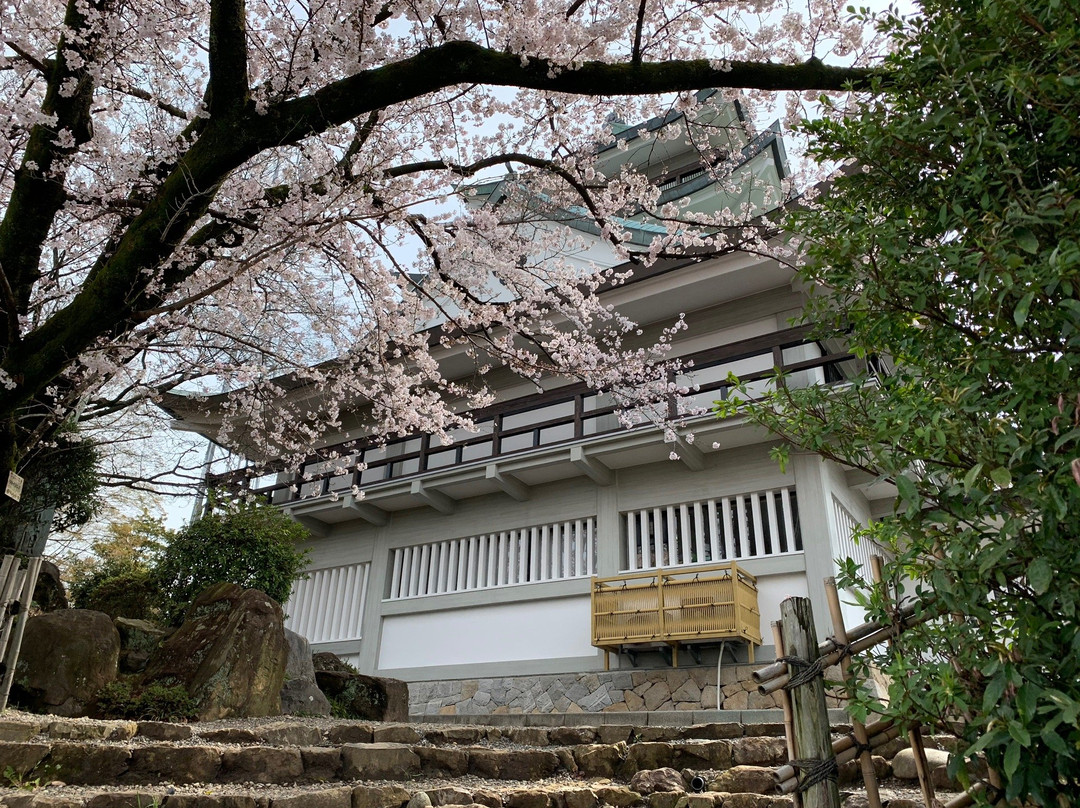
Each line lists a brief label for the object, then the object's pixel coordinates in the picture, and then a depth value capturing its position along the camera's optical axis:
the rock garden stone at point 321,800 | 3.70
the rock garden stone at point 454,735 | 6.22
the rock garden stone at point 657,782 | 4.39
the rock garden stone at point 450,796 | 4.07
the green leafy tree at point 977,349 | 1.57
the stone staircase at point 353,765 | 3.92
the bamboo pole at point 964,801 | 1.89
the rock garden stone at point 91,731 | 4.56
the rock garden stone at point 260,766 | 4.44
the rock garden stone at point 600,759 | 5.14
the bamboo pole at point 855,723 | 2.23
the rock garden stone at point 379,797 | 4.00
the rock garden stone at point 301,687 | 7.13
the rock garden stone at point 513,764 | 5.13
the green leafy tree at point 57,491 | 7.64
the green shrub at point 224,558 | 8.12
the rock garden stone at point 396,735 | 5.88
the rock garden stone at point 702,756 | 5.04
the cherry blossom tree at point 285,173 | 3.61
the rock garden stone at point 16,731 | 4.34
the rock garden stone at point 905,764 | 4.47
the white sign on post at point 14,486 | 5.02
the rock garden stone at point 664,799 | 4.16
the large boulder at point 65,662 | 5.48
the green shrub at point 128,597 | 8.33
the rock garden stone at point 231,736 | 5.09
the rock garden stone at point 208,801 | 3.66
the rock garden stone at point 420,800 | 3.98
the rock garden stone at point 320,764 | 4.70
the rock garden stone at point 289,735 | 5.30
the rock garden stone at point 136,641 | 6.44
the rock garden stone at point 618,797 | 4.29
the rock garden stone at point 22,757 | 3.91
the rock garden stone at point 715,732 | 5.94
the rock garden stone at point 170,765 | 4.21
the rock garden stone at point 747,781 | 4.28
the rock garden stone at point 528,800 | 4.09
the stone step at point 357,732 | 4.65
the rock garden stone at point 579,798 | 4.19
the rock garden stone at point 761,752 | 4.89
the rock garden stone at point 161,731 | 4.92
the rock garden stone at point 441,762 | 5.14
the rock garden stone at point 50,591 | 7.21
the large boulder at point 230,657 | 6.11
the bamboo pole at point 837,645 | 2.37
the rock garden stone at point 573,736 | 6.05
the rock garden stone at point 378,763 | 4.86
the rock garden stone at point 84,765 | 4.05
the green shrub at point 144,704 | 5.69
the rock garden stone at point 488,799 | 4.05
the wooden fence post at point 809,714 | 2.35
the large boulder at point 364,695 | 8.14
